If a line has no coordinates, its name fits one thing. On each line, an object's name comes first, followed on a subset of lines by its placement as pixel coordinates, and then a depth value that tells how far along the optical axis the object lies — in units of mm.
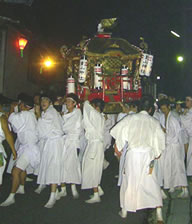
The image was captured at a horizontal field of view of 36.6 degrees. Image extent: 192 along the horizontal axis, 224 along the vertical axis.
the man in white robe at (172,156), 5770
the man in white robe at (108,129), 8093
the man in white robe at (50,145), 5176
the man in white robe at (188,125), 6645
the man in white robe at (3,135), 4637
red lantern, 9297
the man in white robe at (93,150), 5469
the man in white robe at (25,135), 5270
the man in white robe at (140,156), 4262
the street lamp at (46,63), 12170
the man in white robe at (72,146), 5531
